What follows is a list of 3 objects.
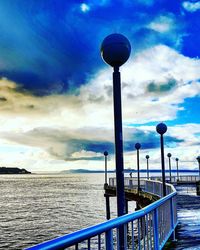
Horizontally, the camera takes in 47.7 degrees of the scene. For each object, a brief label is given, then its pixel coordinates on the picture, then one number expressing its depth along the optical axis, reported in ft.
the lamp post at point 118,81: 11.63
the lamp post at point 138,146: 52.44
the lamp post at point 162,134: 25.62
